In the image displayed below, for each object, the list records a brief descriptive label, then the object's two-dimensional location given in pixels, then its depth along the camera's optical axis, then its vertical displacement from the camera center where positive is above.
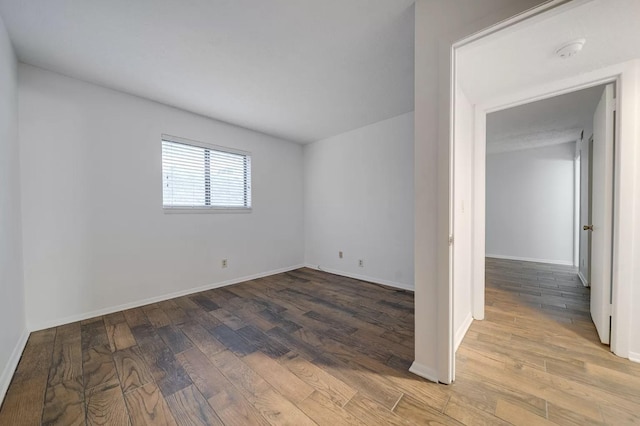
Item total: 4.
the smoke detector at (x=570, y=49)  1.48 +1.05
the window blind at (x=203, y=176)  2.99 +0.49
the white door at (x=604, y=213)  1.77 -0.04
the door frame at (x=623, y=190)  1.64 +0.13
